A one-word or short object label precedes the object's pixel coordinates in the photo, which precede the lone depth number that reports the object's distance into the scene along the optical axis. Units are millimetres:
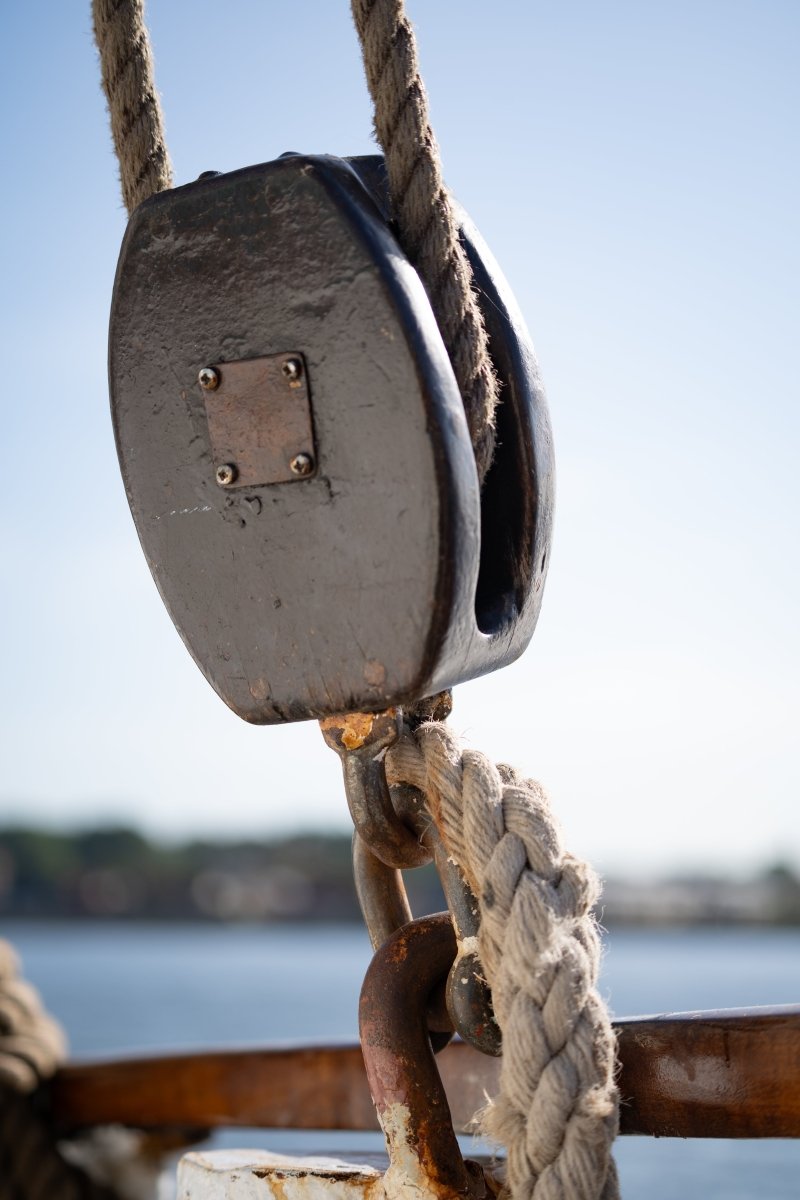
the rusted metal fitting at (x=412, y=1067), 823
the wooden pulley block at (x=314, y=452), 753
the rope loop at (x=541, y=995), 733
